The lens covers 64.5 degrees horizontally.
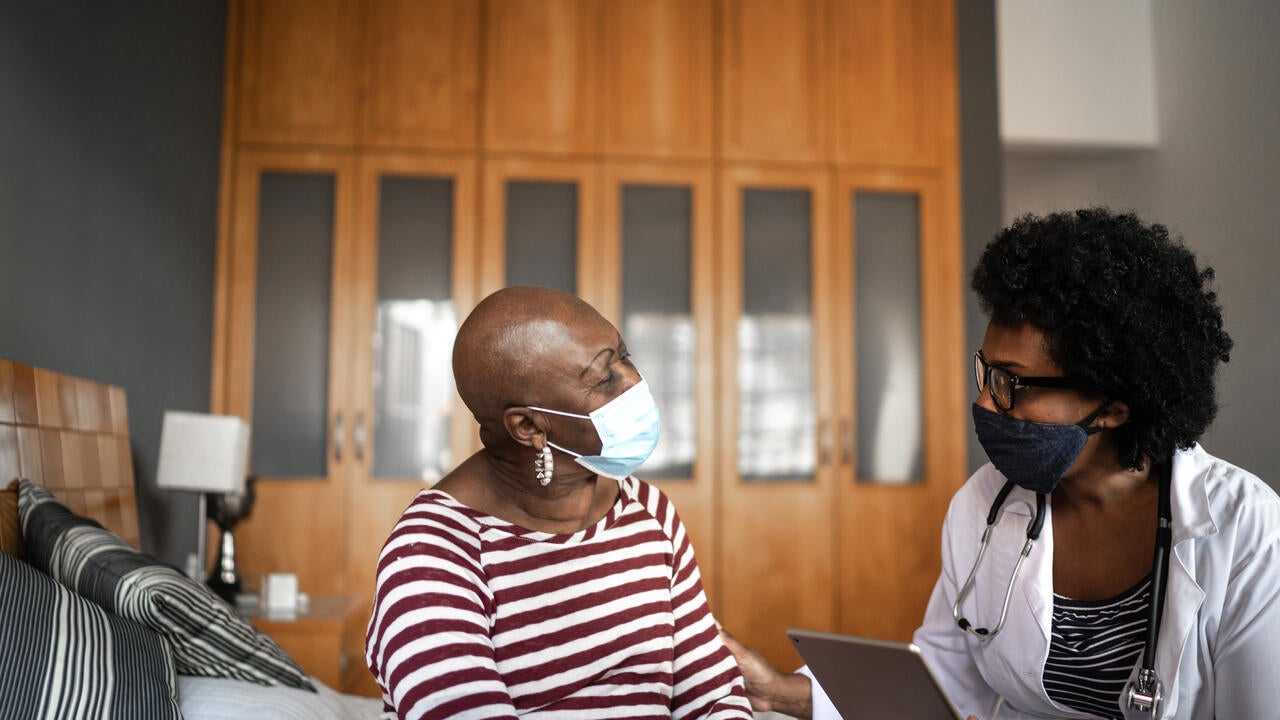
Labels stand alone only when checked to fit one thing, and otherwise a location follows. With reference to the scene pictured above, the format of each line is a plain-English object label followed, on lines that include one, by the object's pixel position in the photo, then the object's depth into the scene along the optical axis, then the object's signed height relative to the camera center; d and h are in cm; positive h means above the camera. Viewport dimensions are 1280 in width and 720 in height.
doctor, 141 -13
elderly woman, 118 -17
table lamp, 273 -12
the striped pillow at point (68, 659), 124 -32
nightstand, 272 -60
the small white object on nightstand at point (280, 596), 290 -51
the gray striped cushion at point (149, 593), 160 -28
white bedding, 155 -45
